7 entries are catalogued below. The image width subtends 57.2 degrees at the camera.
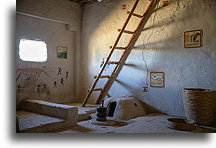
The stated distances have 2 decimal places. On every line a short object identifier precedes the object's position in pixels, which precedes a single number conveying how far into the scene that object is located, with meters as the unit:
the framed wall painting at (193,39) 3.57
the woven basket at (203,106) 3.10
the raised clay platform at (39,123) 2.83
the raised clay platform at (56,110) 3.34
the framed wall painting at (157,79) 4.03
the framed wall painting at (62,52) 5.24
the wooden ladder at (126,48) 4.22
